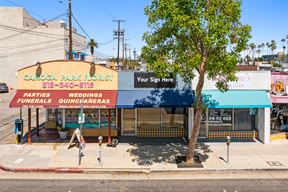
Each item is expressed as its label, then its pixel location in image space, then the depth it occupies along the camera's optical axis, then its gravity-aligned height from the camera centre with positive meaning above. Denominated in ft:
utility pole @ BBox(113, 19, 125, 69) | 161.53 +46.33
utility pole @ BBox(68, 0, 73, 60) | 65.95 +22.14
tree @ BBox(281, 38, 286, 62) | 369.73 +67.33
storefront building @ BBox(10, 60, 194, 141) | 43.33 -0.68
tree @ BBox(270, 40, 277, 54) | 388.43 +87.38
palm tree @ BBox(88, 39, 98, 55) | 220.11 +49.62
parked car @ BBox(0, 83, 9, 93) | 113.17 +2.86
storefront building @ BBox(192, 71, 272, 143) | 43.66 -3.25
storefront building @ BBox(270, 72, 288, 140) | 46.26 -2.16
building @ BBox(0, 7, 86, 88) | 129.35 +30.02
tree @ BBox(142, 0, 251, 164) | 30.54 +8.11
